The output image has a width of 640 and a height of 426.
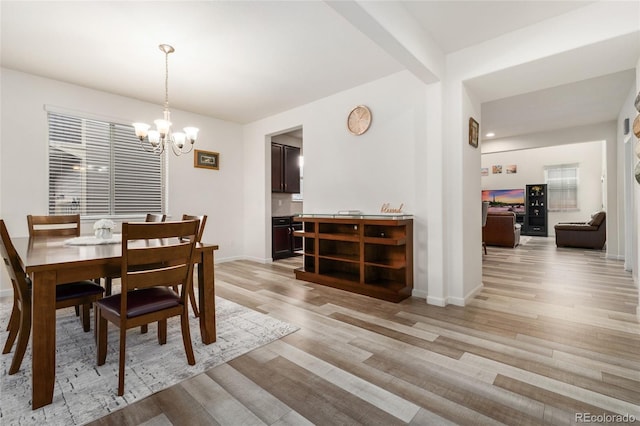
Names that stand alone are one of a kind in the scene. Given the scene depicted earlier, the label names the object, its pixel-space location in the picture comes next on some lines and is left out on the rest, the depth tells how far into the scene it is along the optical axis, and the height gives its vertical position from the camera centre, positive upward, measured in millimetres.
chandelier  3072 +897
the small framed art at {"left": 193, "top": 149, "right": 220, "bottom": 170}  5250 +996
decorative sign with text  3627 +40
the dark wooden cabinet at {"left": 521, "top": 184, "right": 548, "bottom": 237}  10203 -8
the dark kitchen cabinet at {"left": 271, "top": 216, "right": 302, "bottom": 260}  5830 -498
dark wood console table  3367 -560
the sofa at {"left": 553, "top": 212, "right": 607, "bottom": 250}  6676 -554
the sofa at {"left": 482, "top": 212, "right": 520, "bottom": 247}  7137 -468
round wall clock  3945 +1274
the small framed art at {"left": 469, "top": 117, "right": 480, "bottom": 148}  3268 +911
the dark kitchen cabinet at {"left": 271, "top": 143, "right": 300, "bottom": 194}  5945 +940
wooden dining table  1562 -366
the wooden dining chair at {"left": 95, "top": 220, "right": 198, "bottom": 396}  1681 -441
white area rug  1539 -1010
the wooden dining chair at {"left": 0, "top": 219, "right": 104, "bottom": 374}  1732 -555
